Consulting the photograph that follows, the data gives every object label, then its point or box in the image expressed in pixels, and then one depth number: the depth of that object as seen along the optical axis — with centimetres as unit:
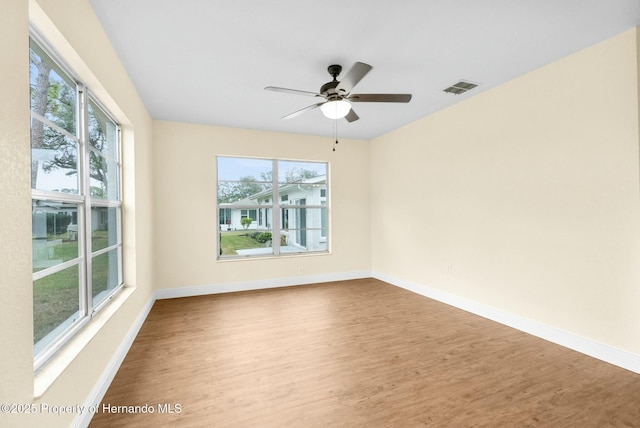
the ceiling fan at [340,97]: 268
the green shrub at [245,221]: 523
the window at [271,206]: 514
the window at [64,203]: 160
